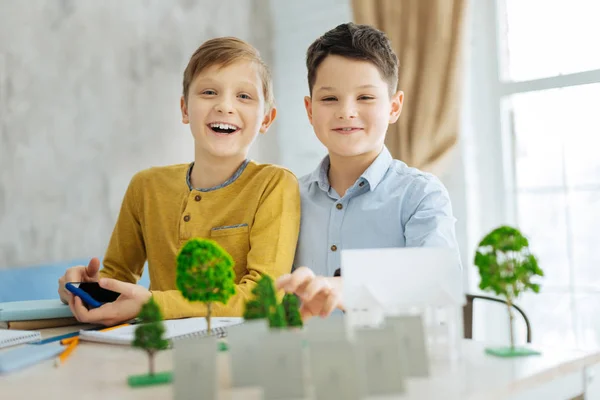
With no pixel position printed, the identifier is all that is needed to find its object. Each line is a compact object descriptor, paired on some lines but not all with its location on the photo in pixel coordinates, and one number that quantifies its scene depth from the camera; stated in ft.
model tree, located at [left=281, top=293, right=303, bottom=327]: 2.74
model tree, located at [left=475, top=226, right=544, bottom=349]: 2.66
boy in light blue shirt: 4.82
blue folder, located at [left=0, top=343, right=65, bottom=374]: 2.90
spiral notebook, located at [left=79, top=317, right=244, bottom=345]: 3.41
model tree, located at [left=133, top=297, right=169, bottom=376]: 2.49
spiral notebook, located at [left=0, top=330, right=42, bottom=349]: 3.60
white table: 2.28
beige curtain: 9.77
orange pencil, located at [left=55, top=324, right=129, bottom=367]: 3.07
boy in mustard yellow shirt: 4.70
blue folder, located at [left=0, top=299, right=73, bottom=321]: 4.36
